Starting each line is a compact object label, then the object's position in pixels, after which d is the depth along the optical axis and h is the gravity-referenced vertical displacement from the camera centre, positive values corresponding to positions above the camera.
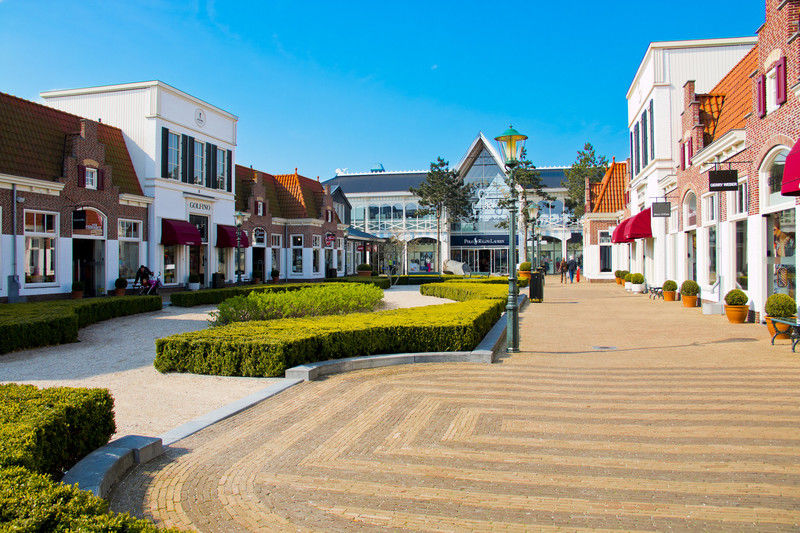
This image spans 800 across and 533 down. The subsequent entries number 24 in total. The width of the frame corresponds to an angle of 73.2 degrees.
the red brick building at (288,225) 36.53 +3.35
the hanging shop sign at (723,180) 14.74 +2.41
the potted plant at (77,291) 21.34 -0.78
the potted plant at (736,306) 14.52 -1.04
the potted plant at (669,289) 22.50 -0.89
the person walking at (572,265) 49.80 +0.34
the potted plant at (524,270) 38.08 -0.09
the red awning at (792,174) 10.06 +1.78
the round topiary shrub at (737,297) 14.51 -0.79
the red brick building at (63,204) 19.31 +2.69
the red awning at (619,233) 30.81 +2.07
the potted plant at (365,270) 46.59 -0.03
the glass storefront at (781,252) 12.93 +0.37
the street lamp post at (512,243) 10.95 +0.55
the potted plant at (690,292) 19.61 -0.88
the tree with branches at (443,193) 53.22 +7.64
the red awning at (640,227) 26.61 +2.05
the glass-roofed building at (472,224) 58.02 +4.92
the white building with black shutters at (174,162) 26.16 +5.68
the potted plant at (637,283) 28.42 -0.79
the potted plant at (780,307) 11.38 -0.86
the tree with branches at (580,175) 57.34 +10.72
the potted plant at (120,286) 23.20 -0.65
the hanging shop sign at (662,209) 21.56 +2.37
